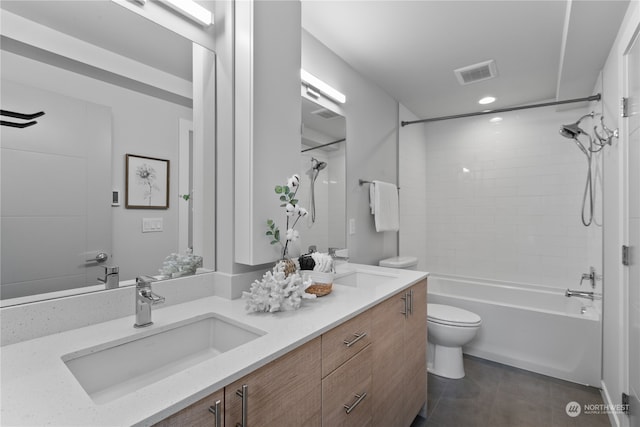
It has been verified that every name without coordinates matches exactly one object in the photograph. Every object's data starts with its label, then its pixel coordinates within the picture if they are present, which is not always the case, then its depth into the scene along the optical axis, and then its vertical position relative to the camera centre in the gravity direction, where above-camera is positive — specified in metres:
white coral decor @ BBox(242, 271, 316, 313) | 1.14 -0.31
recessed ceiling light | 3.14 +1.20
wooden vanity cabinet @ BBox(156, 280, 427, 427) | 0.76 -0.56
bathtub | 2.23 -0.94
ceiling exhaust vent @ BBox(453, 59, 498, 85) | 2.47 +1.20
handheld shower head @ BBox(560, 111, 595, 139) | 2.33 +0.65
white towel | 2.63 +0.08
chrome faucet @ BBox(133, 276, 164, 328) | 1.00 -0.29
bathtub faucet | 2.40 -0.63
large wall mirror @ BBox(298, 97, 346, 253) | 1.94 +0.25
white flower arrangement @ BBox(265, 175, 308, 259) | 1.38 +0.01
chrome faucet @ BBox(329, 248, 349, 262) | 2.14 -0.30
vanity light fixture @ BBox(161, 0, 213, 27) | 1.24 +0.86
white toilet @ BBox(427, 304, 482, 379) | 2.27 -0.94
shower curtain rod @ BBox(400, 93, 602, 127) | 2.37 +0.96
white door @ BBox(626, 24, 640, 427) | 1.41 -0.07
